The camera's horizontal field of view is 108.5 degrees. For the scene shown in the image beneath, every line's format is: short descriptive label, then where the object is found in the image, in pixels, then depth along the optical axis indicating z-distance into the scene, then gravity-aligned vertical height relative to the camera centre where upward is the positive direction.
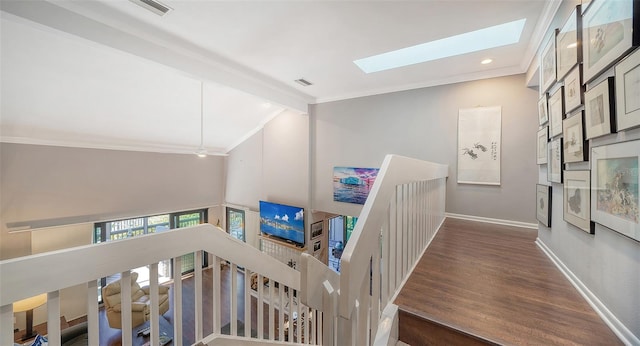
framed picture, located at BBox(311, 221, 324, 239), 5.57 -1.38
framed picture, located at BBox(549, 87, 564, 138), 1.75 +0.48
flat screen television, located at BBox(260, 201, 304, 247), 5.56 -1.24
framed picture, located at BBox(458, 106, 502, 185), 3.50 +0.44
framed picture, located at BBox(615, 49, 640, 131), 0.96 +0.35
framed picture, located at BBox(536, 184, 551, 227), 2.03 -0.29
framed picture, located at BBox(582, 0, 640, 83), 1.00 +0.69
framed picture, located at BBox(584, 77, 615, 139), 1.14 +0.33
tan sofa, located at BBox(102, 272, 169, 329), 3.88 -2.35
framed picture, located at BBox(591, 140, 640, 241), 0.99 -0.07
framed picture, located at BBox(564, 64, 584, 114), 1.45 +0.55
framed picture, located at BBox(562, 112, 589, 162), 1.42 +0.22
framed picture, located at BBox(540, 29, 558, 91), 1.96 +1.00
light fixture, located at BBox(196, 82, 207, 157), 4.37 +1.25
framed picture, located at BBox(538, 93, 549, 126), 2.14 +0.61
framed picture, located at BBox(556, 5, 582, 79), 1.48 +0.90
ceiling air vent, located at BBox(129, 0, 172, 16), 2.19 +1.64
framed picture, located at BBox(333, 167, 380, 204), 4.66 -0.22
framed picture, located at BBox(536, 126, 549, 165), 2.14 +0.28
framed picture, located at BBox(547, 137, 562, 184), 1.77 +0.09
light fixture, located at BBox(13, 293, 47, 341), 3.51 -2.17
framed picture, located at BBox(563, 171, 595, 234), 1.35 -0.17
